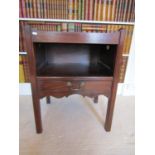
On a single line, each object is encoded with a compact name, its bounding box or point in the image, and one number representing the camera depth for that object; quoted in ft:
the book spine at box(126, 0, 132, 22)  3.66
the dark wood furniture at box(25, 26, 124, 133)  2.33
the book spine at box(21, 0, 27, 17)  3.54
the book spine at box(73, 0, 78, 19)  3.59
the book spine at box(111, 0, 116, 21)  3.64
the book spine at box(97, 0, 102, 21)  3.62
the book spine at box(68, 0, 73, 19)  3.57
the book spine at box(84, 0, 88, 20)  3.62
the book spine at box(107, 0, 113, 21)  3.62
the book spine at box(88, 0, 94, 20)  3.62
